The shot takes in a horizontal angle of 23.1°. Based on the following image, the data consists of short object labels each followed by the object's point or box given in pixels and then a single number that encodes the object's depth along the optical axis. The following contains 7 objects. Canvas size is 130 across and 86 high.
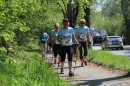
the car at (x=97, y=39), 49.75
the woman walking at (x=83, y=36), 12.65
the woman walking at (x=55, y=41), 13.74
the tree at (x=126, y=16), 56.44
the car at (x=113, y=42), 32.88
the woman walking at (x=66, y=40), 10.38
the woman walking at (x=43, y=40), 18.11
